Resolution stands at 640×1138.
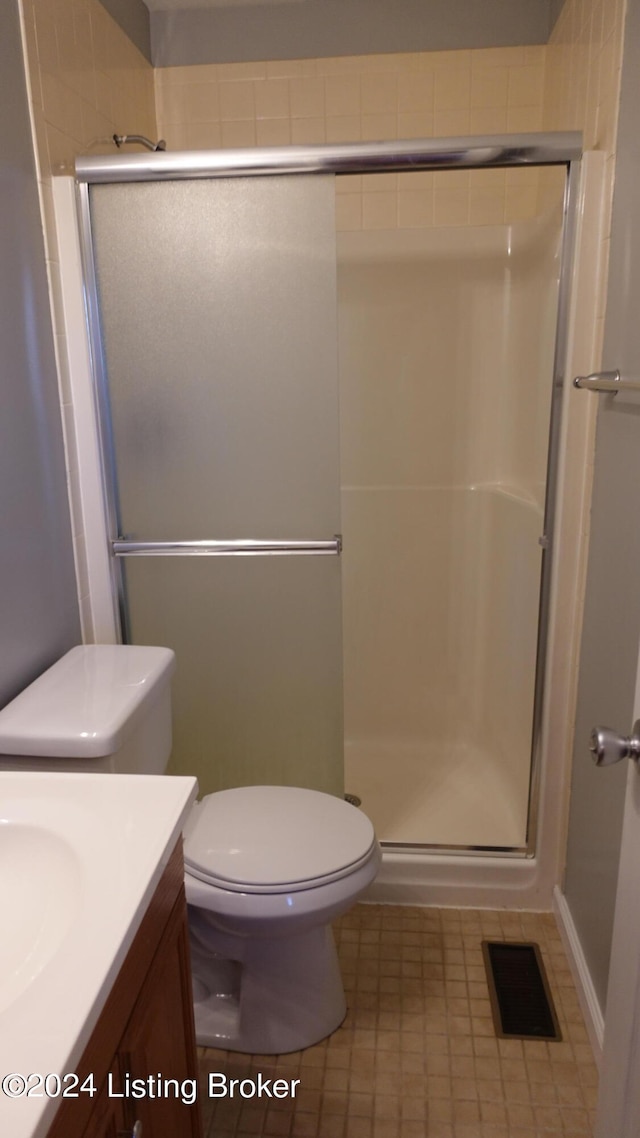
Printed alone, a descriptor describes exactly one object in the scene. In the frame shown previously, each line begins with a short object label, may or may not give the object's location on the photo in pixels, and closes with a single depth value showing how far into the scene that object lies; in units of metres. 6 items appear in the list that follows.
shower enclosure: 1.69
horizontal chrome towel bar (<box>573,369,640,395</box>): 1.22
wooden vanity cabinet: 0.76
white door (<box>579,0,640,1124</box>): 1.06
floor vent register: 1.65
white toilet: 1.33
